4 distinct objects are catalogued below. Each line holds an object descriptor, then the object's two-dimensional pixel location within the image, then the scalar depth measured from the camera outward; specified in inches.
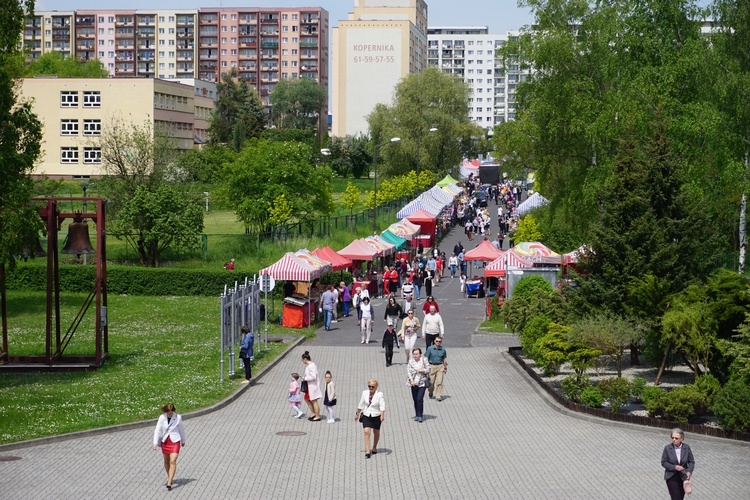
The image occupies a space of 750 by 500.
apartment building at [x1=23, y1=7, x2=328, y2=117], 7401.6
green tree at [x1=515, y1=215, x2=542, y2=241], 2258.9
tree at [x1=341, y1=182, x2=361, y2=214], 3004.4
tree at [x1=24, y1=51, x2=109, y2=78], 5836.6
